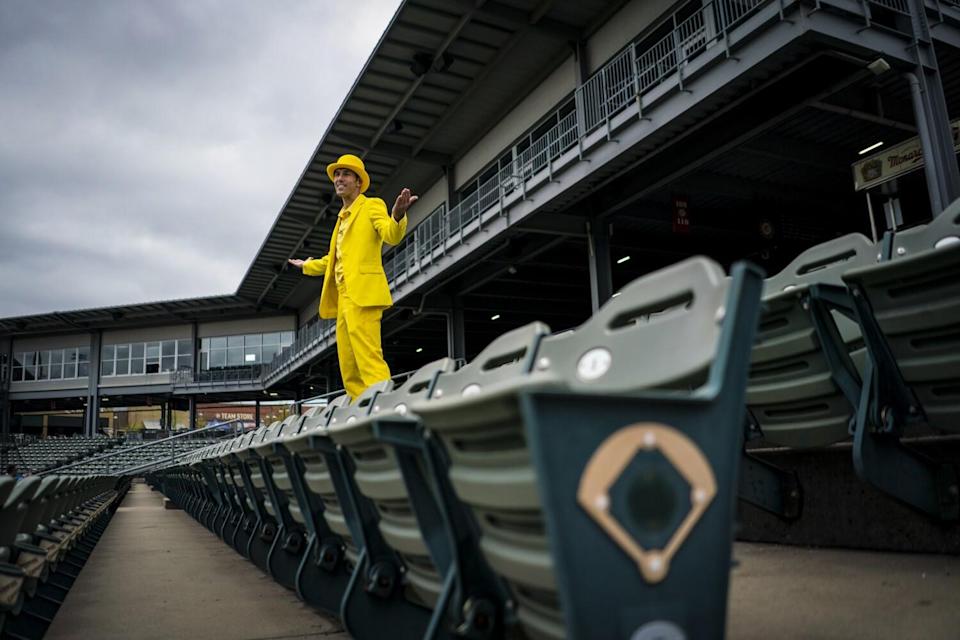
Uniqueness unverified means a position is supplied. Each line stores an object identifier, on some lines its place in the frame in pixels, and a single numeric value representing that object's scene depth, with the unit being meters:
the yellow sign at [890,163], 9.53
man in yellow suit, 5.21
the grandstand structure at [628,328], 1.10
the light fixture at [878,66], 8.22
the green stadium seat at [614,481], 1.03
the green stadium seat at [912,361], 2.19
